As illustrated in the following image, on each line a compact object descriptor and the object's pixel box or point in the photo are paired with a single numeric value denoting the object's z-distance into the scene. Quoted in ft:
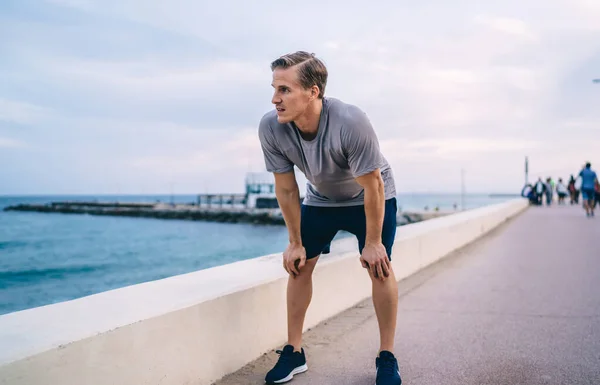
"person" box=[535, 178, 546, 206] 108.58
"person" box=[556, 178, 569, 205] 103.76
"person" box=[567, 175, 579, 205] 100.50
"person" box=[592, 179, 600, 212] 71.08
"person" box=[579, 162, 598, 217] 56.70
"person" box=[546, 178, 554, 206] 106.32
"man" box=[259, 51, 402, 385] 8.36
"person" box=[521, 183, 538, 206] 112.37
